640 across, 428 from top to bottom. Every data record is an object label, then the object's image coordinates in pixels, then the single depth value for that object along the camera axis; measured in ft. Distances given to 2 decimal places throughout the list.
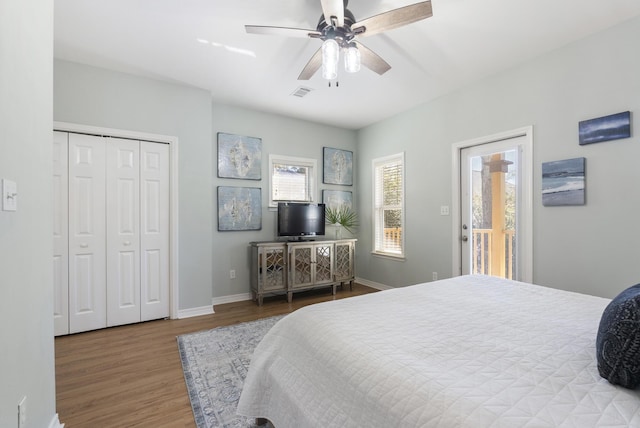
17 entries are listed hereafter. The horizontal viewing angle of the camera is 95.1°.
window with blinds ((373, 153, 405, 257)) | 14.34
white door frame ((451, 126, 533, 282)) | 9.34
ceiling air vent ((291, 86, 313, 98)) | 11.34
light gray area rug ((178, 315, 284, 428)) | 5.62
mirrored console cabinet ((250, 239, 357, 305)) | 12.59
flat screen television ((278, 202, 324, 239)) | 13.70
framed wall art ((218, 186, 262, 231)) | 12.86
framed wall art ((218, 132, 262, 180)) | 12.92
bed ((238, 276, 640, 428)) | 2.45
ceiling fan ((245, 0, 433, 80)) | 5.60
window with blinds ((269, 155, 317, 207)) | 14.34
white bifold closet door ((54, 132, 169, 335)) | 9.40
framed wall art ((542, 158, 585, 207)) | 8.22
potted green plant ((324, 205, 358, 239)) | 15.57
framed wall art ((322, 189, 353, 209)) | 15.71
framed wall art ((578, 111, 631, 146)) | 7.43
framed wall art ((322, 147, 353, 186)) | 15.72
